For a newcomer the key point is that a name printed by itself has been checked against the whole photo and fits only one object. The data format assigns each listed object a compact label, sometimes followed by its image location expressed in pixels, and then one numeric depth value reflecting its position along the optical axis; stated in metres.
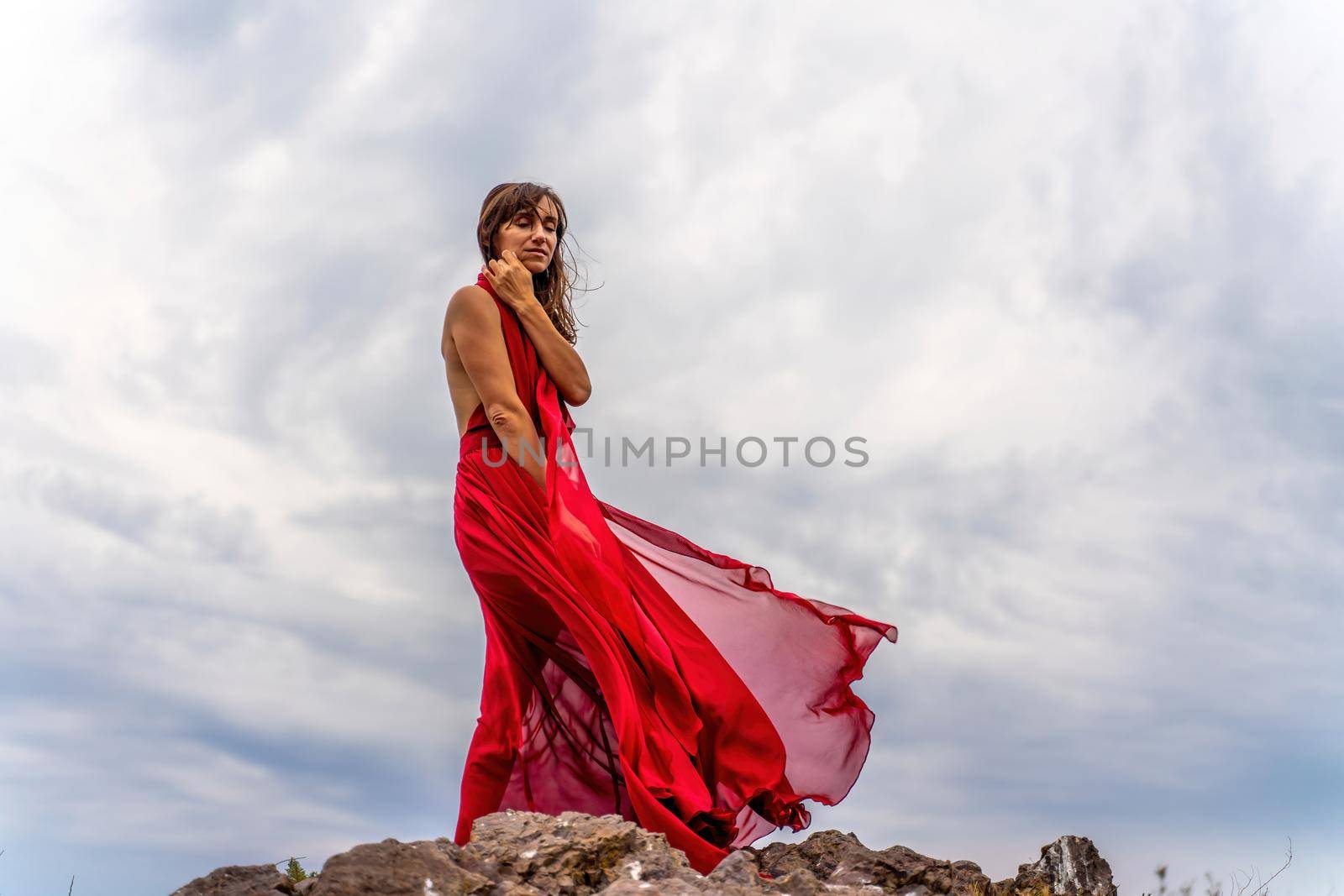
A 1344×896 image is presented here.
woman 5.48
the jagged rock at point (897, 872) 5.15
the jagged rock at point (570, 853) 4.15
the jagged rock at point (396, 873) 3.68
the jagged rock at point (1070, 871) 5.44
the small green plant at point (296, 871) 5.47
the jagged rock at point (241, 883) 4.14
